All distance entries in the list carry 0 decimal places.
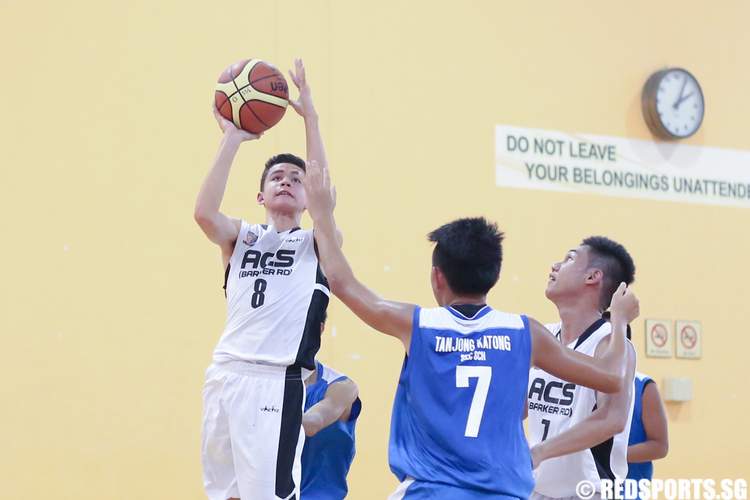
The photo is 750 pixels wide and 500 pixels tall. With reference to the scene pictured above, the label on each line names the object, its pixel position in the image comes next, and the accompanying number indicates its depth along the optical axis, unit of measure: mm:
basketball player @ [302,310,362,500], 9141
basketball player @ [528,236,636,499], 7281
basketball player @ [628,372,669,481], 8766
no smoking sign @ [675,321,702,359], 15125
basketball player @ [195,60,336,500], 8422
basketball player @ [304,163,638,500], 6008
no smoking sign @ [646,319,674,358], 14953
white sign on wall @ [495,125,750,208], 14633
